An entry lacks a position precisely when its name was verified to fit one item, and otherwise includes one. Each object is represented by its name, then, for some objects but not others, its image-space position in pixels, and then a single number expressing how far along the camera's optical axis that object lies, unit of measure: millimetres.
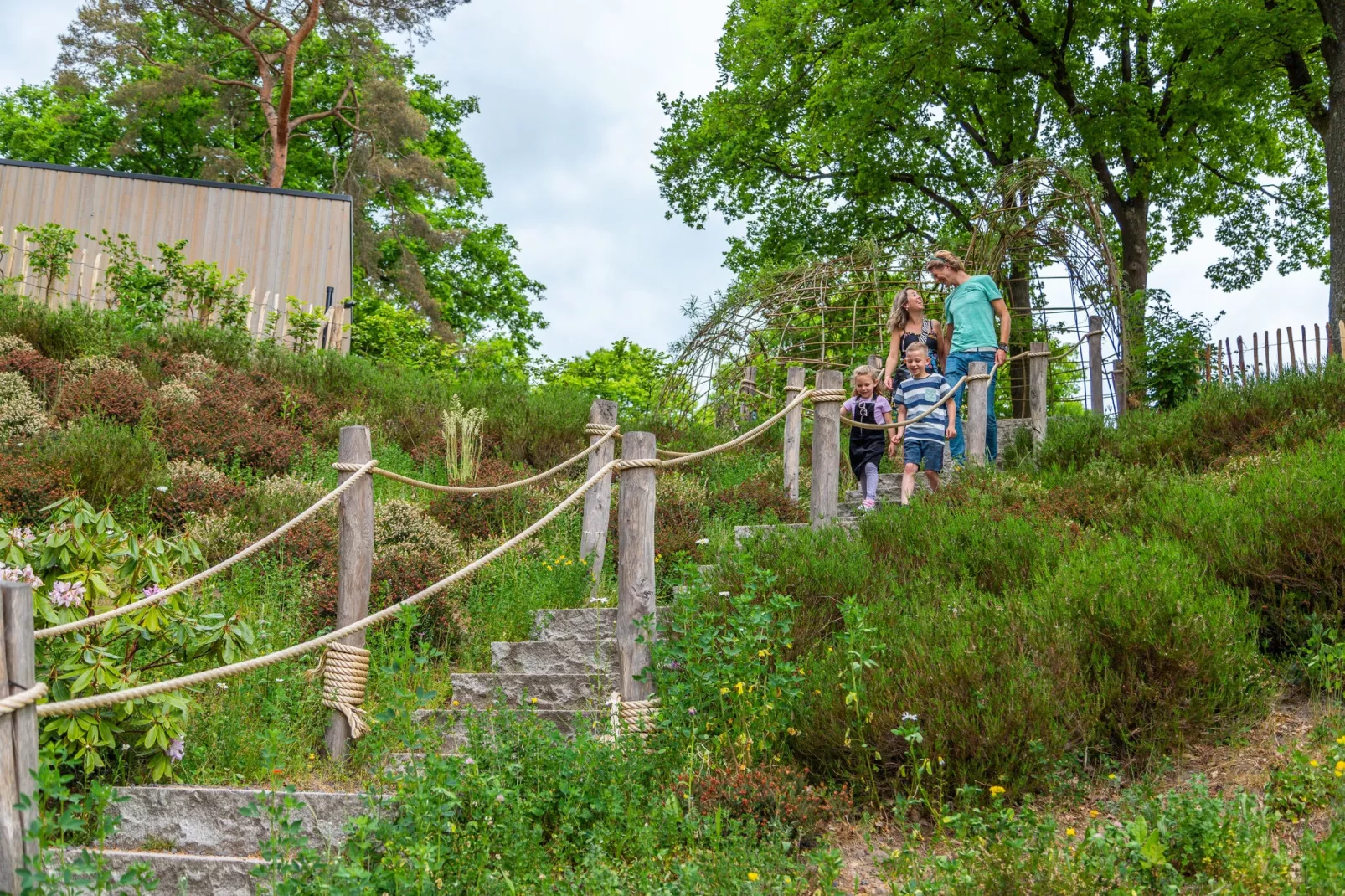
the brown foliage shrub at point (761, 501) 8805
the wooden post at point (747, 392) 12633
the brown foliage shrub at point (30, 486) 7020
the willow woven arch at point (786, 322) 12375
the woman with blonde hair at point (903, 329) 8539
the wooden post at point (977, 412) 8383
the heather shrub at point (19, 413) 8344
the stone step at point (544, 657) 5957
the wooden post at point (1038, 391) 9445
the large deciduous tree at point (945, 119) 16344
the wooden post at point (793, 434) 9148
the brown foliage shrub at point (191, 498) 7547
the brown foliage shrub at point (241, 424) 8828
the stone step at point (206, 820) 4242
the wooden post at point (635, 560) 4781
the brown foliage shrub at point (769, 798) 4020
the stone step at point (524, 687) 5613
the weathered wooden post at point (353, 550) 4836
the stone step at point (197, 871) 4035
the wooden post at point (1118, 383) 13203
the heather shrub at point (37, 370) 9422
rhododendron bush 4273
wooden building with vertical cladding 17078
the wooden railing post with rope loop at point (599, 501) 6785
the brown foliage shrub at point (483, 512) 8383
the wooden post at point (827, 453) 6719
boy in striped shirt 8125
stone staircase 4051
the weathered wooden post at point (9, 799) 2893
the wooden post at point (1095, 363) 11727
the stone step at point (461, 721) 4727
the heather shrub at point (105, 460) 7449
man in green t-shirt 8508
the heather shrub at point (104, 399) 8914
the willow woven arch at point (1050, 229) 11320
